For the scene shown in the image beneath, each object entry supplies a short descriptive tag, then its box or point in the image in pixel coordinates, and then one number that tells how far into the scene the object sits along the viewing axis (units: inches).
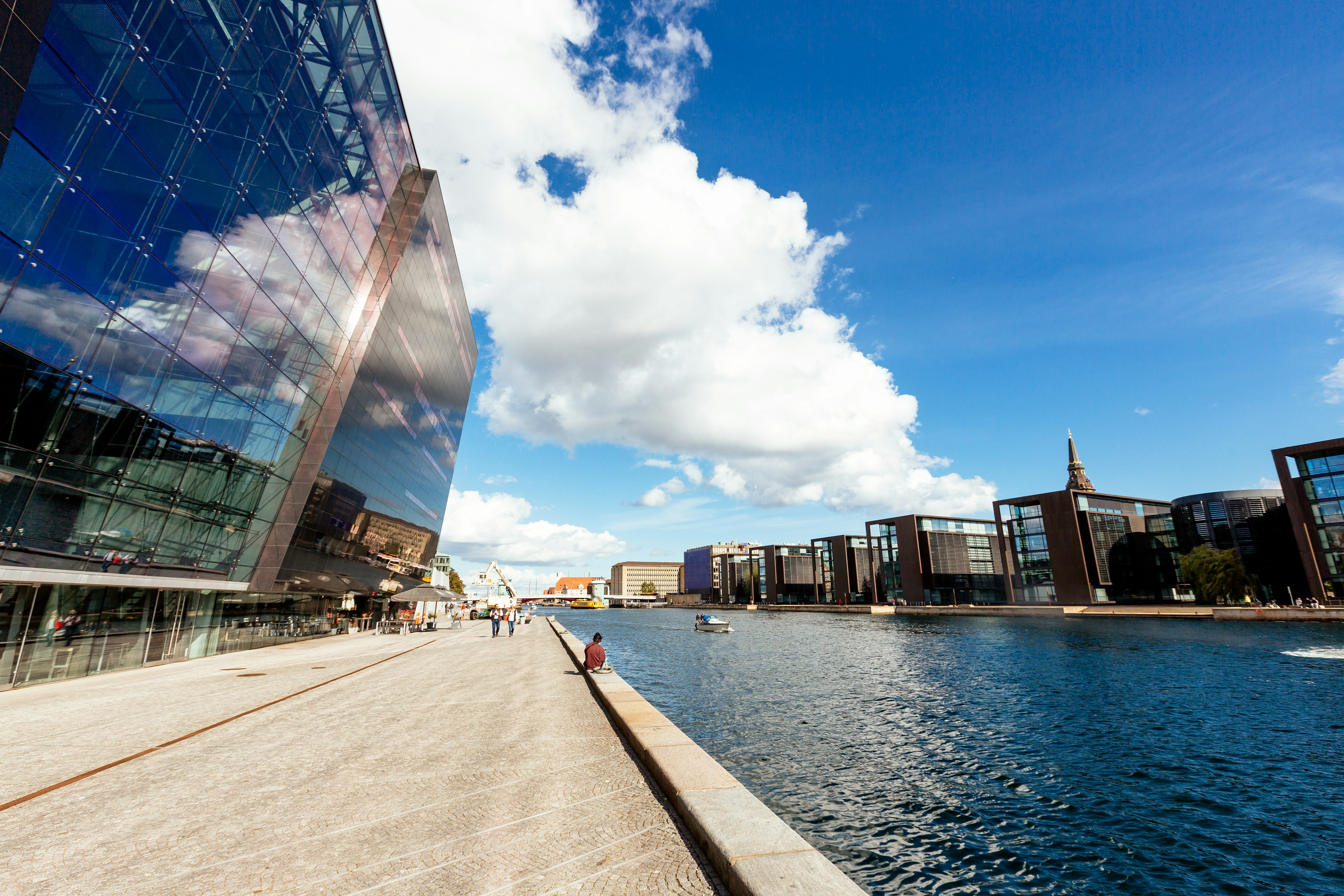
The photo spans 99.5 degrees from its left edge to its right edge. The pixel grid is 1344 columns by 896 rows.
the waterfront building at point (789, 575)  6427.2
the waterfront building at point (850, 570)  5324.8
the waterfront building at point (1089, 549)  3400.6
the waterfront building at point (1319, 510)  2368.4
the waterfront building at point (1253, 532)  3083.2
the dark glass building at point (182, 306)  558.3
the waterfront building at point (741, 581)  7140.8
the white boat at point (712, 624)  2613.2
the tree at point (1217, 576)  2679.6
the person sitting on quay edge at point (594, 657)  729.0
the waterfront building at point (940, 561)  4451.3
